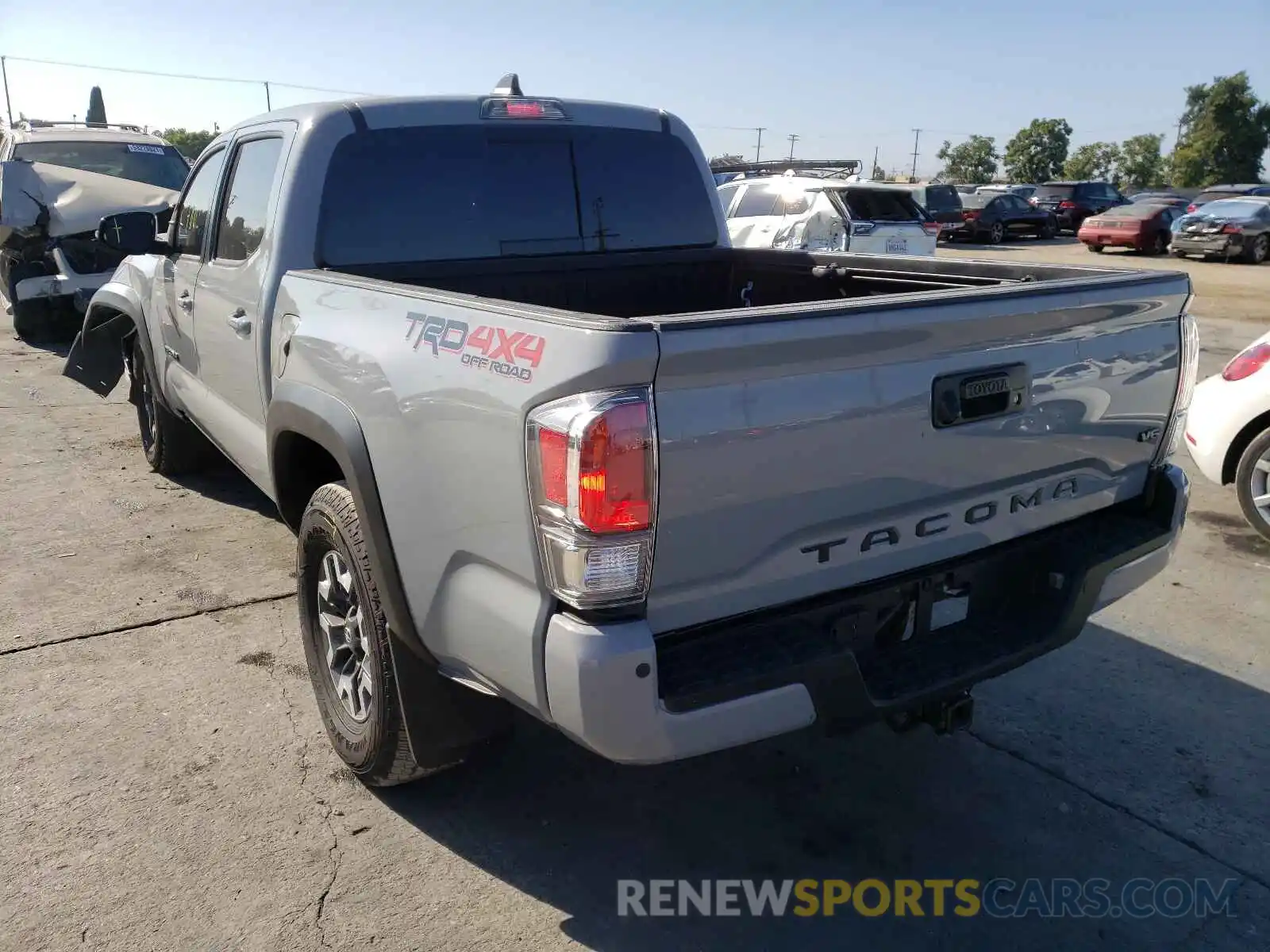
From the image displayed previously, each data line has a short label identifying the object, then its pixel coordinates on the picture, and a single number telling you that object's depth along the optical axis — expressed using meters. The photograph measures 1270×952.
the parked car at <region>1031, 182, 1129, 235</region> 32.50
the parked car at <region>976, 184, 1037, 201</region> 31.02
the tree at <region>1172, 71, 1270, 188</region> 67.25
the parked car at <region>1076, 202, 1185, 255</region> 25.08
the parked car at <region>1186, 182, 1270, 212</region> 28.69
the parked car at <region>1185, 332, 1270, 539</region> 5.35
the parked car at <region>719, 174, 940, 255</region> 14.05
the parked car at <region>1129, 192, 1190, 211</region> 28.27
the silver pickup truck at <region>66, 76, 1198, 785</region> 2.11
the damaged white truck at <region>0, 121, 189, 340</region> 10.23
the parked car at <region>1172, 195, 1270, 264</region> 23.62
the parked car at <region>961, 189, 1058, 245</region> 29.27
